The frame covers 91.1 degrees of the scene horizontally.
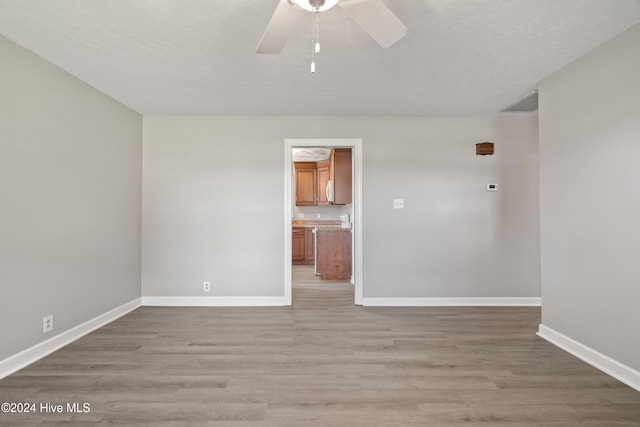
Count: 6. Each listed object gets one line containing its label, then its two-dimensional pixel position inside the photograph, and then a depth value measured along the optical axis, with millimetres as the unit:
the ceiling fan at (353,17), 1582
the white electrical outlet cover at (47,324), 2518
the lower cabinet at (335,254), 5500
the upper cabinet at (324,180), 7172
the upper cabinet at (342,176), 5902
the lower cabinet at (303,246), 7215
